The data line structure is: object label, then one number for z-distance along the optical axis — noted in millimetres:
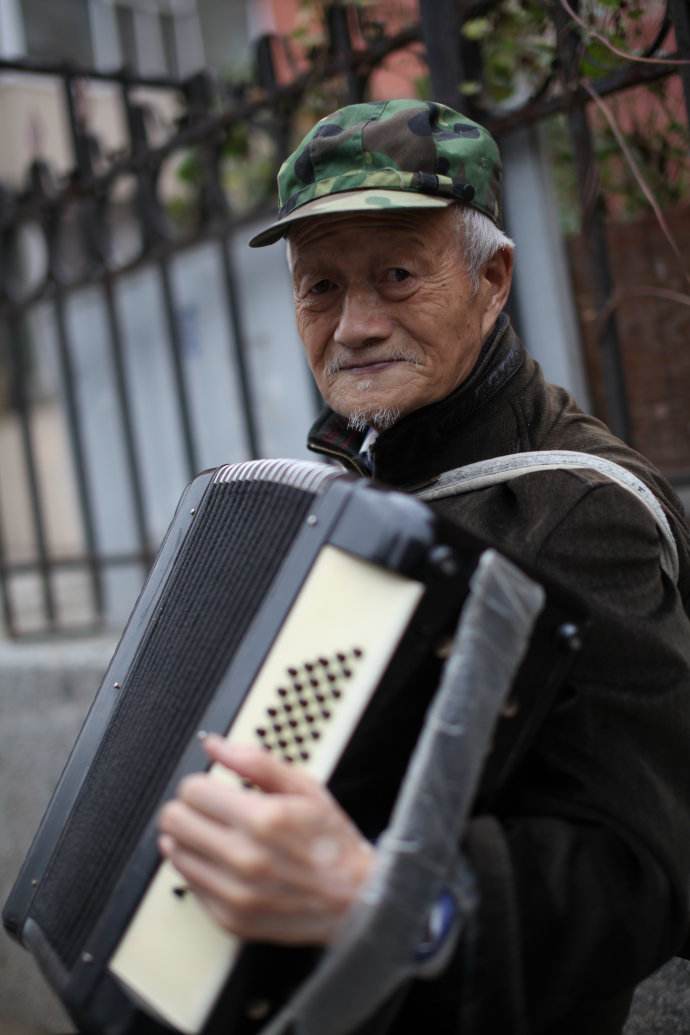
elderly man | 1293
